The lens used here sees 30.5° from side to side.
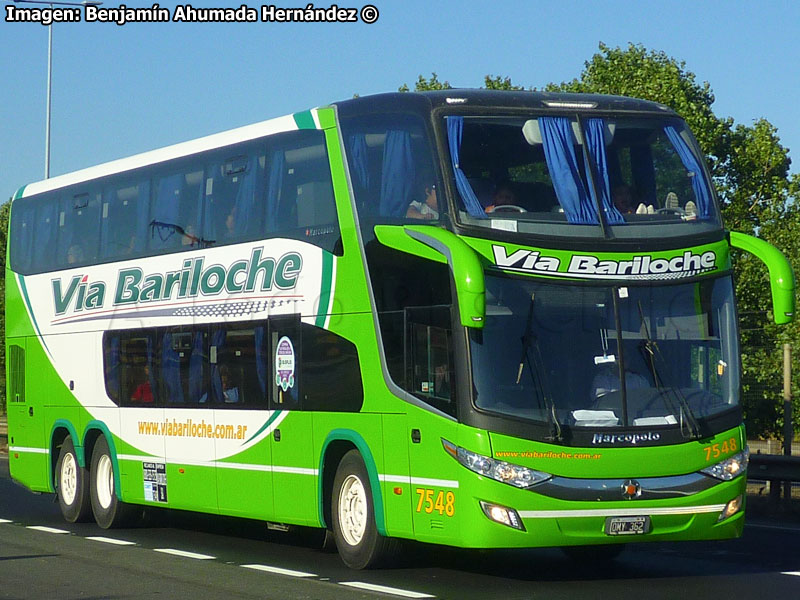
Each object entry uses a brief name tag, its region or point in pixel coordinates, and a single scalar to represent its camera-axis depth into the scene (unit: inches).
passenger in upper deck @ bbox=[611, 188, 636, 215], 498.6
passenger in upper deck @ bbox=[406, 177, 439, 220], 490.9
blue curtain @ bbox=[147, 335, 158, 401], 697.6
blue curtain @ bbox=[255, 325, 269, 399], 602.2
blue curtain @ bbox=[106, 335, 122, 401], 730.8
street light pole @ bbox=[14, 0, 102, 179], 1899.6
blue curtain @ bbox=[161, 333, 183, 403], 675.4
